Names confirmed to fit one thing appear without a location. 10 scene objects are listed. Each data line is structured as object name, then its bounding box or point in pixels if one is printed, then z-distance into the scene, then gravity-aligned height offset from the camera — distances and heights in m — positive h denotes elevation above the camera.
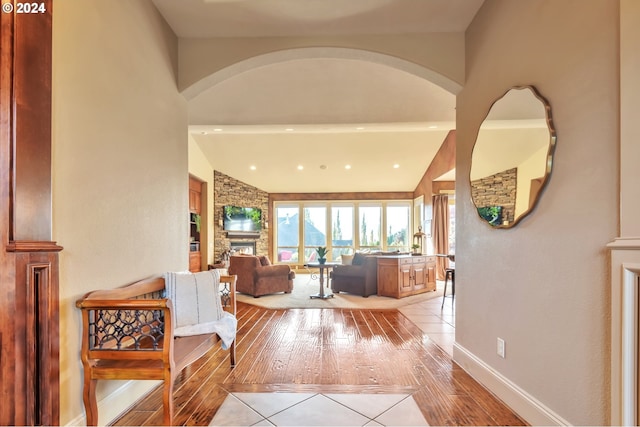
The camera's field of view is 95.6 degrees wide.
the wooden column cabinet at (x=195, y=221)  6.90 -0.20
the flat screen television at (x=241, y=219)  8.11 -0.18
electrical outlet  2.00 -0.95
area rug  4.83 -1.58
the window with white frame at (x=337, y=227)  9.66 -0.50
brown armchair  5.51 -1.24
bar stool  4.76 -1.04
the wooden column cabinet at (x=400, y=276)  5.52 -1.25
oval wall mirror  1.70 +0.38
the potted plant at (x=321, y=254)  5.74 -0.83
